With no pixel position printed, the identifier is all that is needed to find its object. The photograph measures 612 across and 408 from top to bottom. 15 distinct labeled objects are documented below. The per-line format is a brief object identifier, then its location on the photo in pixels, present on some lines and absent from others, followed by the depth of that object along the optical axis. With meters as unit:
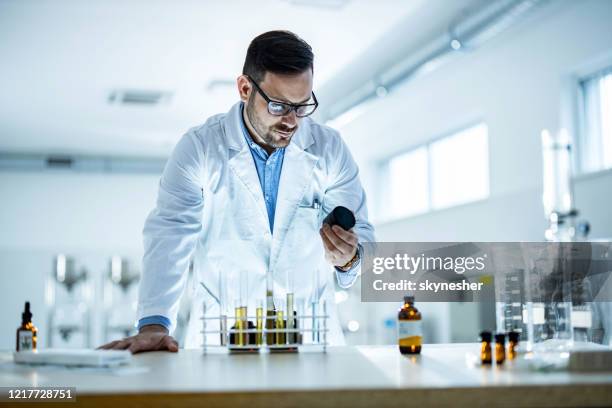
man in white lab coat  1.75
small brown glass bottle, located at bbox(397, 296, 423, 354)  1.37
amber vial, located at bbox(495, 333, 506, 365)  1.17
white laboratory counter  0.87
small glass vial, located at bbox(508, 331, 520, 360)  1.27
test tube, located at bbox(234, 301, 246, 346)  1.38
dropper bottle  1.43
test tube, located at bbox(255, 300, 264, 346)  1.38
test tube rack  1.37
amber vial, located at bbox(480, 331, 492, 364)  1.17
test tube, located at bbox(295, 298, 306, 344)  1.40
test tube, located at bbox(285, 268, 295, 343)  1.39
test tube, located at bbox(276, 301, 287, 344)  1.38
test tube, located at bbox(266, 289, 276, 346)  1.39
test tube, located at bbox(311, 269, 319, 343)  1.43
